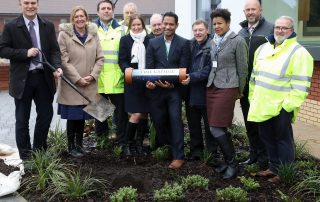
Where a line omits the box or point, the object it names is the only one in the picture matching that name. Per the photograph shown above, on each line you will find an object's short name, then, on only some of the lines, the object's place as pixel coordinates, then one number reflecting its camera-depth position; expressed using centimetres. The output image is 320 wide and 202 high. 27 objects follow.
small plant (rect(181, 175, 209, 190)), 489
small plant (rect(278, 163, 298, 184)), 498
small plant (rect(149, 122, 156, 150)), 657
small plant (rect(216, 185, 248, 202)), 446
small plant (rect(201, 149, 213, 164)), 579
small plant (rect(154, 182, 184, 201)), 449
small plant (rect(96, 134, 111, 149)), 688
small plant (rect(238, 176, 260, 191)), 480
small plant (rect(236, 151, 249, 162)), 610
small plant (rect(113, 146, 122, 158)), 636
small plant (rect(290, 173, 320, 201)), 462
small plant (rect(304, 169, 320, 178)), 502
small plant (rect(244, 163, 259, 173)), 545
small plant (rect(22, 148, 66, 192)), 500
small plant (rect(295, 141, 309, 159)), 618
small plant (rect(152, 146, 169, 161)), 607
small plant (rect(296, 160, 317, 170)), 567
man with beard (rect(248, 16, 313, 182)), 475
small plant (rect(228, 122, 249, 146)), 712
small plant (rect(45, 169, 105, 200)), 469
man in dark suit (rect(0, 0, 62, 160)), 556
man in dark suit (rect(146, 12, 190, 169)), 566
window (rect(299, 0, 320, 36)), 823
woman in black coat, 602
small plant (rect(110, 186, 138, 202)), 447
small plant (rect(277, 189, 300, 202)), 442
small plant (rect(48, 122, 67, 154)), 642
